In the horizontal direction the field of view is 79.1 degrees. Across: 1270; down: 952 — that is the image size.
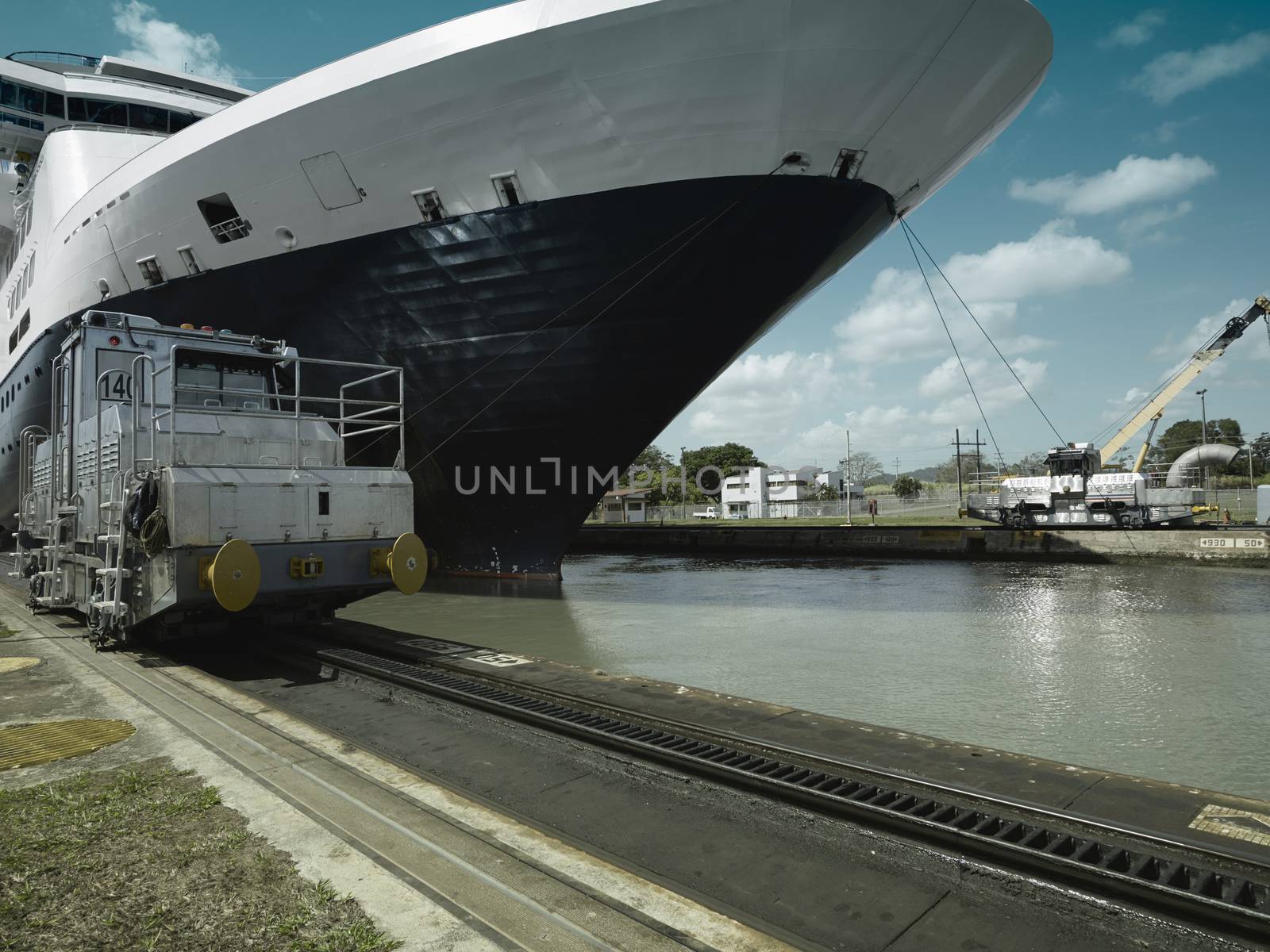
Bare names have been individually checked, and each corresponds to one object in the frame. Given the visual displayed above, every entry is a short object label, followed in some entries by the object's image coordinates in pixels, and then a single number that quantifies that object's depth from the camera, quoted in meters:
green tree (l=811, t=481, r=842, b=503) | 76.19
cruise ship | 9.59
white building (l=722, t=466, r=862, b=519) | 66.31
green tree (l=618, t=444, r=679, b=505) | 69.05
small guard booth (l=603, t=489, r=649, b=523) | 52.78
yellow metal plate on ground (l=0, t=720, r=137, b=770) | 4.40
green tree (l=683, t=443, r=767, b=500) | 85.69
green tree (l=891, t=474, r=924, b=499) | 82.52
